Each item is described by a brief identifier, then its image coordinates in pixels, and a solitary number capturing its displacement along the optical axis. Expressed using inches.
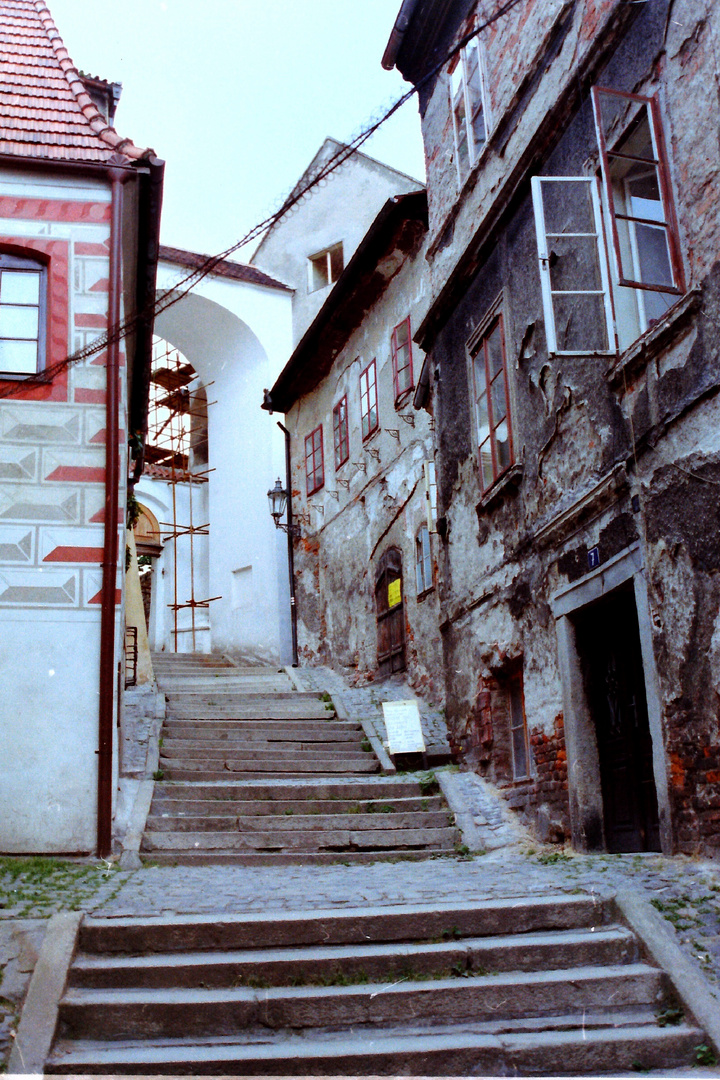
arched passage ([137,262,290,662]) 871.1
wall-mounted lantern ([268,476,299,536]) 831.7
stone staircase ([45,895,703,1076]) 181.0
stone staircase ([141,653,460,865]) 350.6
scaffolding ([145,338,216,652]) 1043.3
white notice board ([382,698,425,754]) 457.4
